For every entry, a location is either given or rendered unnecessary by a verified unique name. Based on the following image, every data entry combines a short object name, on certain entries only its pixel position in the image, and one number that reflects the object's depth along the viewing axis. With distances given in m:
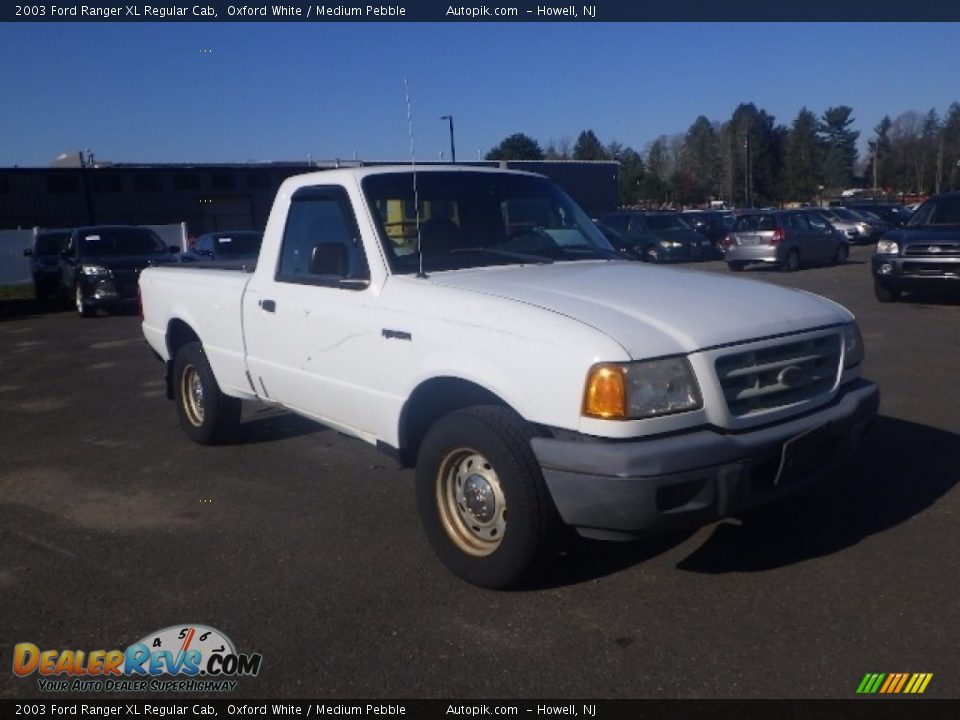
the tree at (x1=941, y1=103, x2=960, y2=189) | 72.19
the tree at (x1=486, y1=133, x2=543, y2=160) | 74.82
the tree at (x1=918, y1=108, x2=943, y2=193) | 77.19
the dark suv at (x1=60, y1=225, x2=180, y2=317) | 16.34
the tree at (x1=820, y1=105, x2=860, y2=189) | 103.38
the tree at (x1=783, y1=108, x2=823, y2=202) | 83.38
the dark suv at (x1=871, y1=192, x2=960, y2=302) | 12.90
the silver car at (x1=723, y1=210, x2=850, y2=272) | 22.00
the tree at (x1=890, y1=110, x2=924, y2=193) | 79.31
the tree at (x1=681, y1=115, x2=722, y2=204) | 88.00
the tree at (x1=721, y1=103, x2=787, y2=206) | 82.44
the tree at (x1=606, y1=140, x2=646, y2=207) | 68.90
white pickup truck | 3.48
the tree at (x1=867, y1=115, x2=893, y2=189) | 86.25
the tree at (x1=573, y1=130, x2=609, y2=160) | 81.75
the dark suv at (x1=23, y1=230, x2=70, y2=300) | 20.08
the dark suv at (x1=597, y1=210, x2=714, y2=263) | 26.12
